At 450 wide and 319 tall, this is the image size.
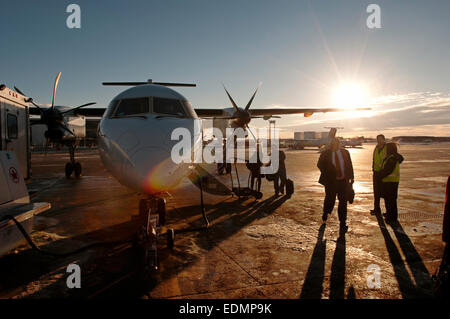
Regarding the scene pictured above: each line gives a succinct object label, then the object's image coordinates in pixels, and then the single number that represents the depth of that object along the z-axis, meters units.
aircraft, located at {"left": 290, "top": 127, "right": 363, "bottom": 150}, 59.66
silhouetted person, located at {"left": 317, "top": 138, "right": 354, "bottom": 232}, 6.30
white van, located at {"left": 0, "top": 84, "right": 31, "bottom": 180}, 7.15
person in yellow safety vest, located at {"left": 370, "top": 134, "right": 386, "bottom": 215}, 7.38
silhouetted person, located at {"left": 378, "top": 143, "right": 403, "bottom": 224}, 6.84
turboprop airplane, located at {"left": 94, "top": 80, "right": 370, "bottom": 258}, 4.54
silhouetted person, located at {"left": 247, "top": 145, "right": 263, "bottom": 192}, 9.95
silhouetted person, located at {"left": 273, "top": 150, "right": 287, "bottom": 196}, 10.52
